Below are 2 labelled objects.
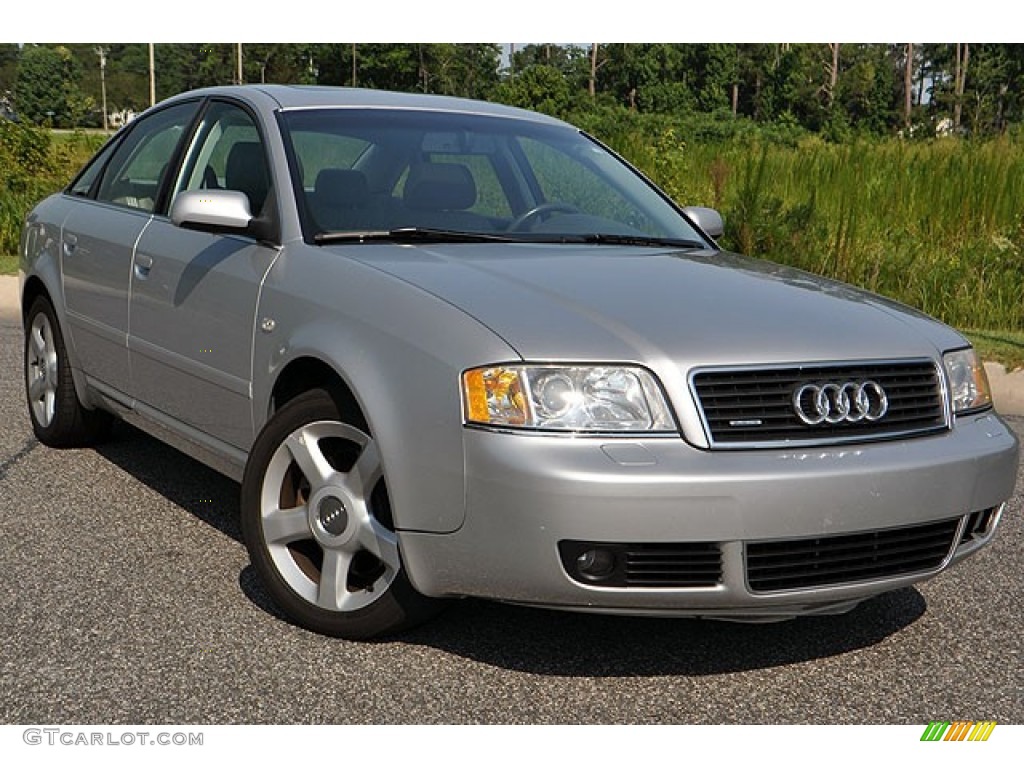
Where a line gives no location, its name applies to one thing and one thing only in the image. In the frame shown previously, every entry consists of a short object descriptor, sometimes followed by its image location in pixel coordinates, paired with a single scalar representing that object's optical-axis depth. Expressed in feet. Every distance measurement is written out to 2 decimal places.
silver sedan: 11.05
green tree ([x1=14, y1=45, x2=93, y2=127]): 317.42
